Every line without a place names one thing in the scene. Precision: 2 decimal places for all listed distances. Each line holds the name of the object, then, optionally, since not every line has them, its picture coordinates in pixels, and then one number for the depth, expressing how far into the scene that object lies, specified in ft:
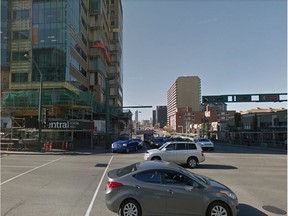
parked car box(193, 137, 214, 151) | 104.62
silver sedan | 22.17
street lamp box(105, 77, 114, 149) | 105.29
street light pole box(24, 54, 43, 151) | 88.69
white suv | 53.88
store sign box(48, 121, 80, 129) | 96.34
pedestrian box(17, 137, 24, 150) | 91.81
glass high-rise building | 117.60
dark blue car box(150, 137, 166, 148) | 114.21
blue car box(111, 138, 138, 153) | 90.01
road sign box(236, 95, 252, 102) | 146.20
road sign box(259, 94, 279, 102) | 142.00
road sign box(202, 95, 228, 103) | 147.84
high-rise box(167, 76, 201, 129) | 521.65
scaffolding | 108.88
